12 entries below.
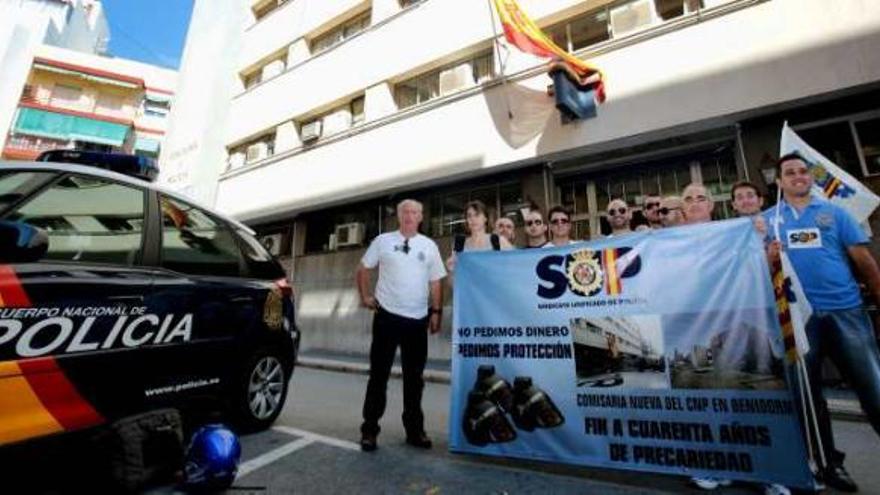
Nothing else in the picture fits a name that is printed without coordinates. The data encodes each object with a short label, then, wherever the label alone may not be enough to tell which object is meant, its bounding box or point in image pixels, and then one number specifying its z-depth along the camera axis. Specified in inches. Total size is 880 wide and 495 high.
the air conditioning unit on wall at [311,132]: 486.0
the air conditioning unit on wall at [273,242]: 547.3
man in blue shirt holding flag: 101.8
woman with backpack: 161.2
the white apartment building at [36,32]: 1200.8
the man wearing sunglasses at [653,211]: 176.4
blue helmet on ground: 92.1
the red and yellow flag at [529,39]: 308.0
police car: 80.8
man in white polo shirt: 133.6
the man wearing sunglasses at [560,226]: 150.6
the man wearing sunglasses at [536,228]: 157.4
